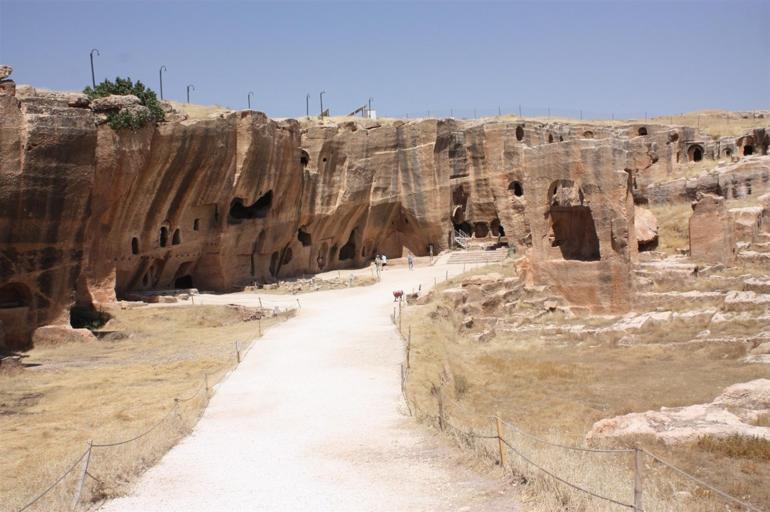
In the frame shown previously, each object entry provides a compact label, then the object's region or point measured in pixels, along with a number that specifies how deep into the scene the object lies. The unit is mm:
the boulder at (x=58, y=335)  25453
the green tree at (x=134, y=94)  28875
